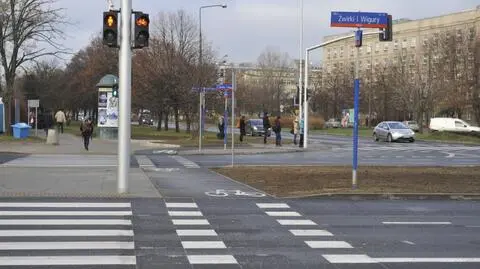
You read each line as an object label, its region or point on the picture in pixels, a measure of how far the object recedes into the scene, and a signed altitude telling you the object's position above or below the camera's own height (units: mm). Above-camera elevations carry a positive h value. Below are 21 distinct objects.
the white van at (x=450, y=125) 58725 -791
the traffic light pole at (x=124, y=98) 14062 +321
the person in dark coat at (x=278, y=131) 38406 -942
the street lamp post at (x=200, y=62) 30217 +3444
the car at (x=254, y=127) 58219 -1105
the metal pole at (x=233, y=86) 21906 +951
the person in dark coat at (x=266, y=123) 41900 -532
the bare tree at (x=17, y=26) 41844 +5528
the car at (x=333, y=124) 92125 -1200
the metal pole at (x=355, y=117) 14961 -30
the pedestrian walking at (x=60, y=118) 51406 -445
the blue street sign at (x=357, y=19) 15031 +2217
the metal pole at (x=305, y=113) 36312 +118
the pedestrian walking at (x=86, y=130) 31344 -839
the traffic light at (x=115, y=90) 34081 +1261
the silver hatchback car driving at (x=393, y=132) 47219 -1156
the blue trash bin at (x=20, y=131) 41750 -1209
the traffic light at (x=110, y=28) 13844 +1775
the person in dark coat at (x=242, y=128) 42878 -888
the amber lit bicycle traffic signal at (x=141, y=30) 14109 +1779
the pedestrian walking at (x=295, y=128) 40472 -800
